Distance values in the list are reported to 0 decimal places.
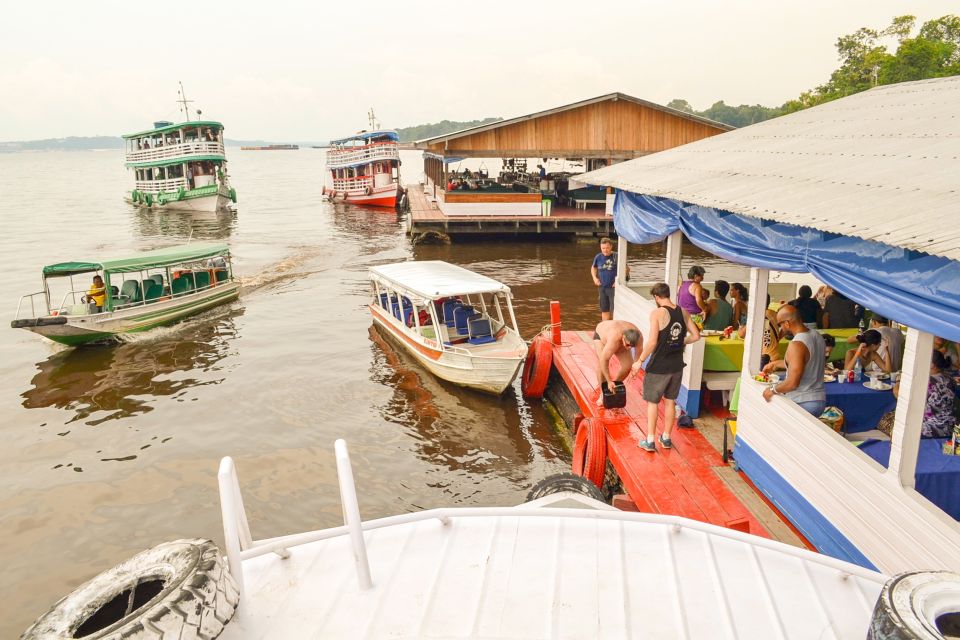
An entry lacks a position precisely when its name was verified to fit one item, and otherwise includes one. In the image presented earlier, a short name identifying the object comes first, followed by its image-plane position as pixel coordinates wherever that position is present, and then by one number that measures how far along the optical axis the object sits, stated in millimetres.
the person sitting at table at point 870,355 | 7398
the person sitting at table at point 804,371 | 6500
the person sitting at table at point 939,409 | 6031
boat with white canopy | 12641
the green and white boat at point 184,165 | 44969
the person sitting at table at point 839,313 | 9344
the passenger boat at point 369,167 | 43875
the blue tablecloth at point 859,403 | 7043
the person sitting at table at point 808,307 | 9430
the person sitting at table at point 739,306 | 10031
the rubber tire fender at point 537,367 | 12414
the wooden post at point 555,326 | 12797
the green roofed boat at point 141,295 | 16453
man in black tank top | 7465
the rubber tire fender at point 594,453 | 8414
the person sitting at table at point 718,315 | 9711
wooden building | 27781
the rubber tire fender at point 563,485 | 6797
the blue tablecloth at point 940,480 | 5270
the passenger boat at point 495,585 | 2754
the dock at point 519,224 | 28969
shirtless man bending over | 8602
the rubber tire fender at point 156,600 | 2516
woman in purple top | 9836
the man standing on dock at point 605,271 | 12836
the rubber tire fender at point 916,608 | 2559
